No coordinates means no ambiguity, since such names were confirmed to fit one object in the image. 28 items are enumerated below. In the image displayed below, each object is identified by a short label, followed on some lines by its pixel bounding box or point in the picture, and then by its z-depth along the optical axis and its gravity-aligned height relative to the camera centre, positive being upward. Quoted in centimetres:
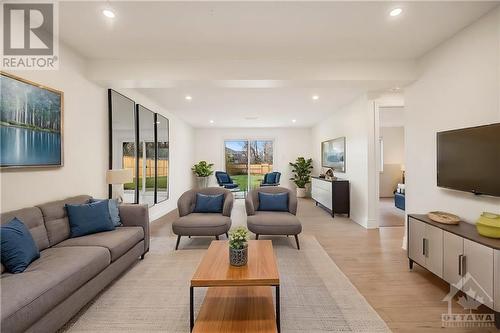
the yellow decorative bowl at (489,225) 204 -52
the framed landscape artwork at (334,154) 604 +31
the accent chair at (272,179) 845 -47
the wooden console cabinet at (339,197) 561 -73
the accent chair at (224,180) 846 -51
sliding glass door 935 +17
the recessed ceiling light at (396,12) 232 +148
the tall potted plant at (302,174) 868 -31
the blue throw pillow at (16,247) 185 -64
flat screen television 221 +6
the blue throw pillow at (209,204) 409 -65
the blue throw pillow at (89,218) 268 -60
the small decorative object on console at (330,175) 640 -26
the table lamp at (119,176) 351 -16
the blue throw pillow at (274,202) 414 -63
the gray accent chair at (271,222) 359 -85
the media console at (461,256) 191 -84
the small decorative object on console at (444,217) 251 -56
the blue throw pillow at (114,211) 308 -59
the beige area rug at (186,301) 197 -128
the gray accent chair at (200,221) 357 -83
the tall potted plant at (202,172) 868 -23
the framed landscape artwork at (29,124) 223 +43
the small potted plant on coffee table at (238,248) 209 -71
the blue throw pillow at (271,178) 846 -44
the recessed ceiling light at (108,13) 231 +147
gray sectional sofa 155 -82
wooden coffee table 168 -109
